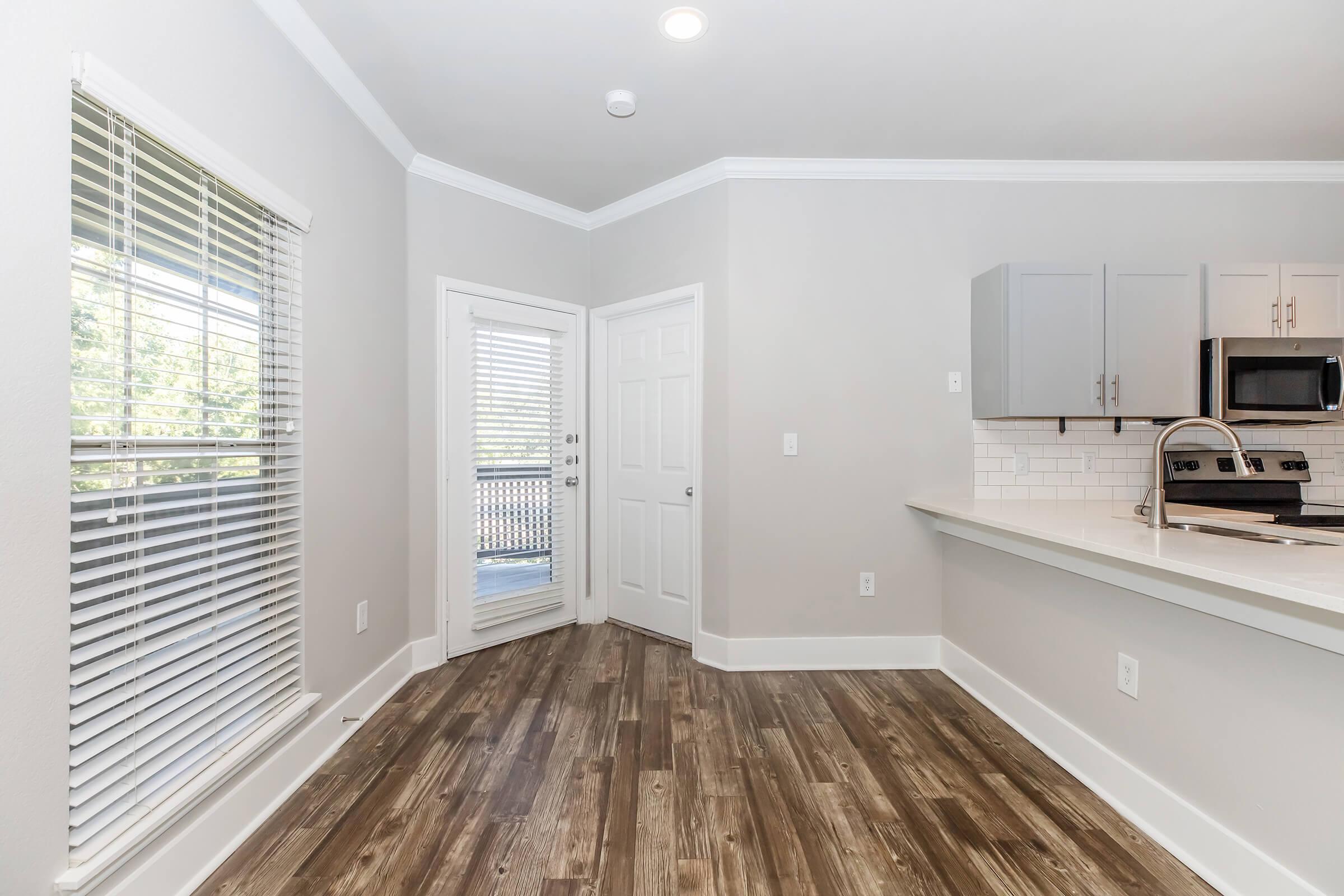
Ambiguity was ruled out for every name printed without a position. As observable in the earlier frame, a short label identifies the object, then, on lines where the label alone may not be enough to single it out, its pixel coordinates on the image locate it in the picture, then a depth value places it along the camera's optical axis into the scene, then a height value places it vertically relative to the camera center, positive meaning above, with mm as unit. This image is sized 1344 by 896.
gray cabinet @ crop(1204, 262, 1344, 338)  2615 +633
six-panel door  3355 -140
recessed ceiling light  1967 +1425
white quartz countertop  1289 -296
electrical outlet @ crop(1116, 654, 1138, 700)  1877 -748
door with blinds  3168 -157
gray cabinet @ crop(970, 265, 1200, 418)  2643 +465
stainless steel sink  1773 -293
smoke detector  2406 +1408
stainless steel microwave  2582 +276
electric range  2873 -189
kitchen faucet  1735 -59
